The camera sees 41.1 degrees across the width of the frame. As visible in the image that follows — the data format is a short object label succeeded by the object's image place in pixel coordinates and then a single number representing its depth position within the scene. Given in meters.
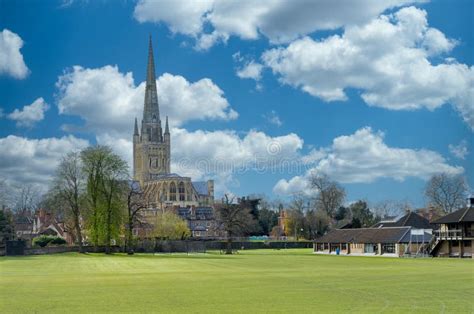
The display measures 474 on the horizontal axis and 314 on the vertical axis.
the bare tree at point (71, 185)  78.50
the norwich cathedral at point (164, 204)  191.01
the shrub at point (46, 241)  89.44
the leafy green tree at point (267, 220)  163.24
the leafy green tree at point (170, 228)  121.00
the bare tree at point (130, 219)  80.62
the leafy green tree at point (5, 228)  81.73
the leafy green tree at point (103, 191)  77.69
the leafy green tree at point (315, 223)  127.31
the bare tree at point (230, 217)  90.38
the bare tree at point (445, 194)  107.94
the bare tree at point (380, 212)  158.88
